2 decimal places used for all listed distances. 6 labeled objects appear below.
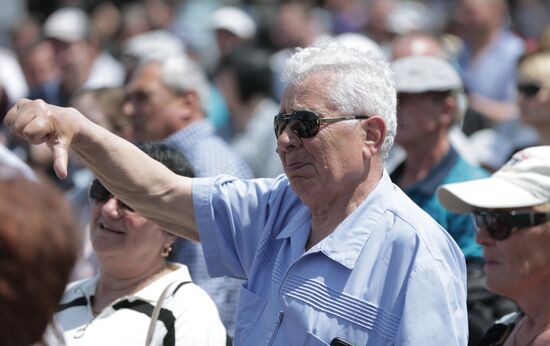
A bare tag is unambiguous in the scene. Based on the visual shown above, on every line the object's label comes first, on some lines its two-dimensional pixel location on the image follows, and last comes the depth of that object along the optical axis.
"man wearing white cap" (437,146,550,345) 7.28
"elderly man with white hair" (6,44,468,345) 6.47
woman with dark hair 7.84
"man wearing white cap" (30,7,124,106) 22.06
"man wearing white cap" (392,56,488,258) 10.98
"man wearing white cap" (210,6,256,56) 22.91
